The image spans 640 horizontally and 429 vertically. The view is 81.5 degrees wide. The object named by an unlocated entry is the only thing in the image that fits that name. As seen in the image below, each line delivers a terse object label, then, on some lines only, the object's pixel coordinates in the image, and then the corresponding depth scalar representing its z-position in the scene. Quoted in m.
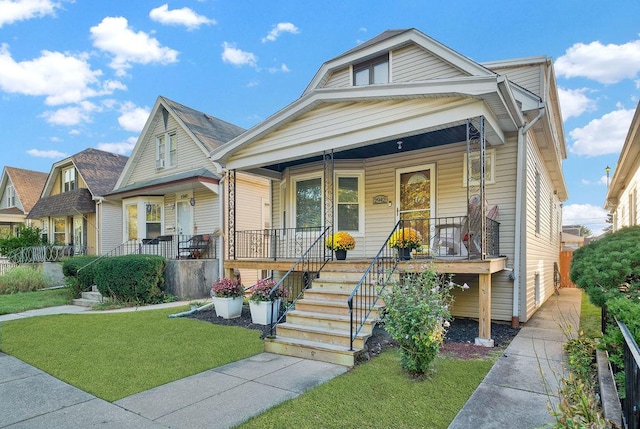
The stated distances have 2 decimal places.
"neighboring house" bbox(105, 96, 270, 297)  12.56
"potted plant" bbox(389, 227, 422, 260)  6.72
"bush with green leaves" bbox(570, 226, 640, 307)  4.85
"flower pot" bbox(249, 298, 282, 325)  7.34
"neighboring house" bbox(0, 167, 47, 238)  23.64
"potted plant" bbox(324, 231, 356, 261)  7.70
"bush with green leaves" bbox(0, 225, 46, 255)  17.34
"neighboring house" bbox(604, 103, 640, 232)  7.22
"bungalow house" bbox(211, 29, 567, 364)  5.90
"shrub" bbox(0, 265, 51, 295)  12.73
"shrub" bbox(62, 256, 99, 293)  11.62
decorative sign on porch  8.80
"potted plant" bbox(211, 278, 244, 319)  8.01
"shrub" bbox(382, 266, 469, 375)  4.16
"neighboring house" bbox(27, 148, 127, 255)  17.52
